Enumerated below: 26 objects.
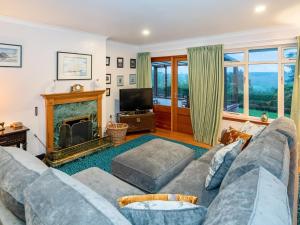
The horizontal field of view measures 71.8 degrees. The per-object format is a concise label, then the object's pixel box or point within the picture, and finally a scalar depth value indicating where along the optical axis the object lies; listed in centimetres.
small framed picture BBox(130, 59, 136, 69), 593
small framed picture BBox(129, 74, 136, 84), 595
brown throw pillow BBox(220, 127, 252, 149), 245
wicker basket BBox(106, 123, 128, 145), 465
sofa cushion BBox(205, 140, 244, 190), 169
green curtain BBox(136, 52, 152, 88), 585
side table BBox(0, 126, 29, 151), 292
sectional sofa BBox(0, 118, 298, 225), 79
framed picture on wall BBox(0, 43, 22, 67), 324
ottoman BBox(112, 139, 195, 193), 226
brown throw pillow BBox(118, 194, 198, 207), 121
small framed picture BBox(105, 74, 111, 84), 526
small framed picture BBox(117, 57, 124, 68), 553
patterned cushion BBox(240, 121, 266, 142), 259
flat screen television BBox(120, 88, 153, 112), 532
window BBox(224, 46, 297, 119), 395
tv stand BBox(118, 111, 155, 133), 531
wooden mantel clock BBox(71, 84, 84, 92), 416
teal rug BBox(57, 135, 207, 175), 341
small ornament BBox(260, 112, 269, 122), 402
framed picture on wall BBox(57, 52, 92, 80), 395
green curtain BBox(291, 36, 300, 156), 356
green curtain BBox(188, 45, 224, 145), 450
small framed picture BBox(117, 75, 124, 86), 558
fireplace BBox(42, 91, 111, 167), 374
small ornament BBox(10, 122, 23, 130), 324
